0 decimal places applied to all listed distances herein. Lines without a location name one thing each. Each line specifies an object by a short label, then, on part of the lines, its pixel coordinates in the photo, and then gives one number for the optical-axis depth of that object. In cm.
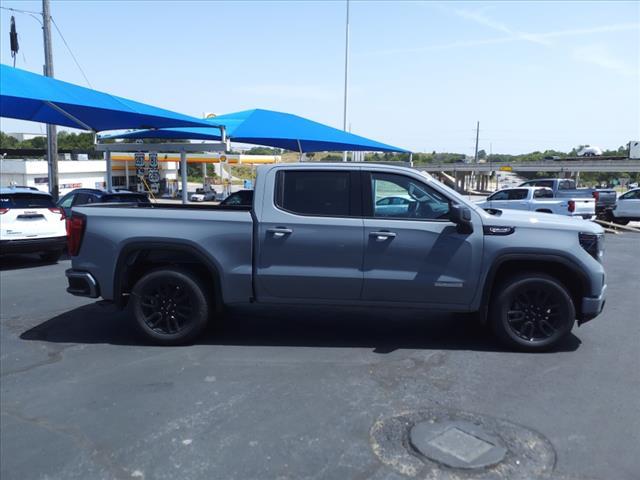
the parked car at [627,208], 2138
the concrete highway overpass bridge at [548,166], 6406
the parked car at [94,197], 1167
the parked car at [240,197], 956
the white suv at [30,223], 1027
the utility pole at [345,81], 2520
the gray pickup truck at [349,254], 534
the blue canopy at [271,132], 1415
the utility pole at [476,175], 9731
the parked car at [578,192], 1906
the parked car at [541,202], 1781
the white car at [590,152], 8976
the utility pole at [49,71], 1738
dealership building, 4294
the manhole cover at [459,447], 332
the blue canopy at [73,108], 934
